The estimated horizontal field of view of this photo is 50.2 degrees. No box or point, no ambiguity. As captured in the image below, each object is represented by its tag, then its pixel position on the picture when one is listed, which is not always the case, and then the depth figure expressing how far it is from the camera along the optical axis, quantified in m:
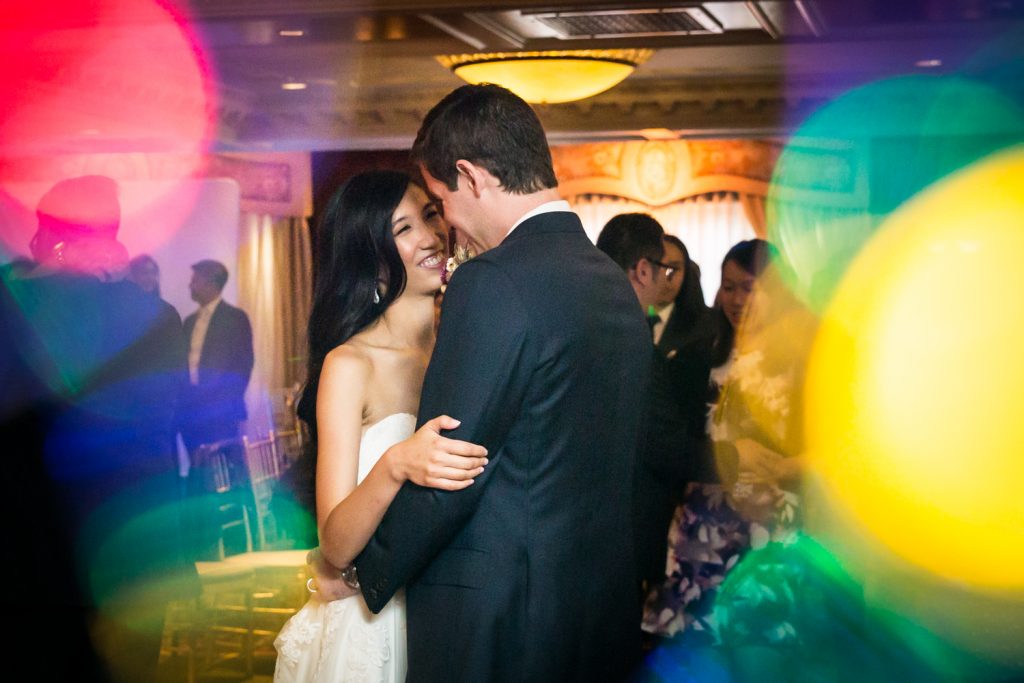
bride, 2.11
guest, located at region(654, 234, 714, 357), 4.08
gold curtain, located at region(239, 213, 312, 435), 9.29
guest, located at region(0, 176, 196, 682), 2.74
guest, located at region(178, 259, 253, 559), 6.94
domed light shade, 4.96
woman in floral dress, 3.61
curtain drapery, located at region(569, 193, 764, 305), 9.46
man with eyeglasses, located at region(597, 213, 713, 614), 3.34
